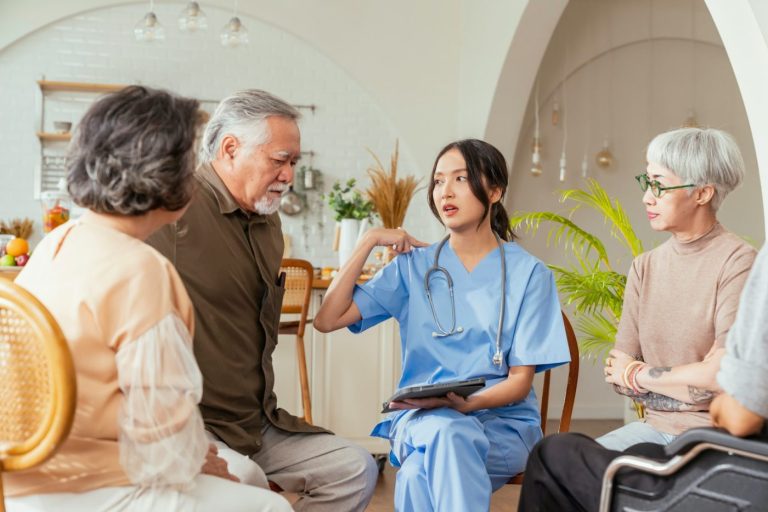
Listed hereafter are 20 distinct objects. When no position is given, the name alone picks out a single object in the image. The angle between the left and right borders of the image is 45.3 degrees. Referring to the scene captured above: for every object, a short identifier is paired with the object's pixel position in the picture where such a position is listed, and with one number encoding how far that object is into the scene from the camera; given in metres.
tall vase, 4.60
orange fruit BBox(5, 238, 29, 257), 3.27
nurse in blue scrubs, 2.10
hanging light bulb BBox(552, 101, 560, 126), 6.29
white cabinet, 4.21
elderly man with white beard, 2.04
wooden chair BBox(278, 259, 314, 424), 4.00
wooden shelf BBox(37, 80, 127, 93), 5.98
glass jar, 3.50
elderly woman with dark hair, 1.30
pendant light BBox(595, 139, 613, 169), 6.28
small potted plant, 4.61
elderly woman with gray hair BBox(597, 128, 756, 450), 1.96
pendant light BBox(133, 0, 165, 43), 5.37
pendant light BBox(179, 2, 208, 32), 5.39
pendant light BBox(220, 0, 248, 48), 5.51
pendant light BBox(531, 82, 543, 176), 6.17
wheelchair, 1.39
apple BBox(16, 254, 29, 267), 3.25
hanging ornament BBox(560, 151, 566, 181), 6.16
